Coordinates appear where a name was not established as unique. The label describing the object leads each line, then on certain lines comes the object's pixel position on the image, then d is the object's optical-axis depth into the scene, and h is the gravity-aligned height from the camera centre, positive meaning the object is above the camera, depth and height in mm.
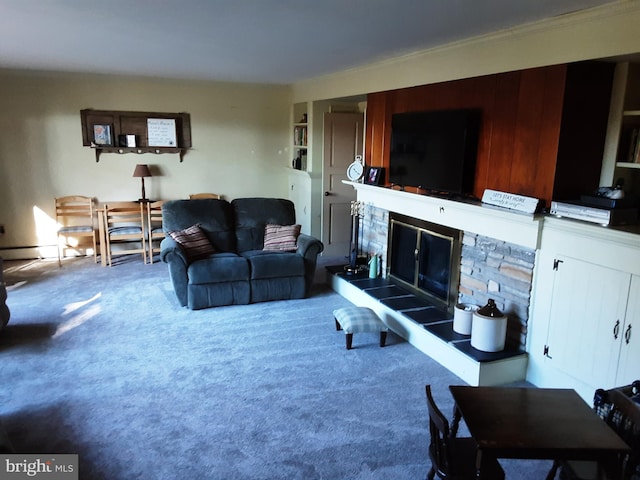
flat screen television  3592 -15
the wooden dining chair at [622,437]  1865 -1162
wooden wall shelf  6188 +154
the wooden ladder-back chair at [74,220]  6043 -981
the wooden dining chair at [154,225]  6094 -1055
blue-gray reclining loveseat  4480 -1082
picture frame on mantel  4773 -284
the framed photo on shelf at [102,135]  6203 +108
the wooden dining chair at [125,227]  6020 -1060
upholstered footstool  3709 -1349
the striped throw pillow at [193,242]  4680 -944
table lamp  6188 -344
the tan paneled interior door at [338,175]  6289 -373
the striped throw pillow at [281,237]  5031 -952
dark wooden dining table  1716 -1037
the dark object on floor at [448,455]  1863 -1249
